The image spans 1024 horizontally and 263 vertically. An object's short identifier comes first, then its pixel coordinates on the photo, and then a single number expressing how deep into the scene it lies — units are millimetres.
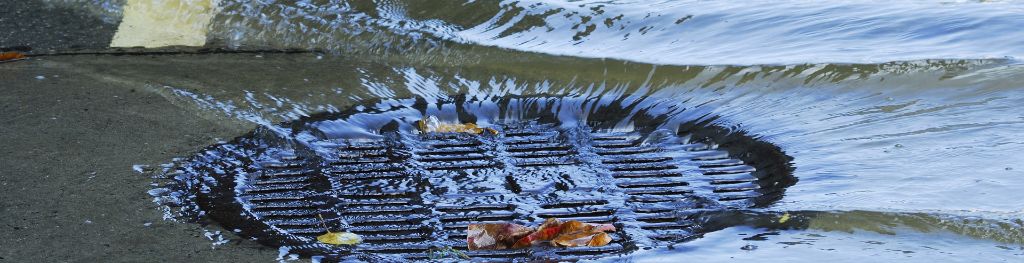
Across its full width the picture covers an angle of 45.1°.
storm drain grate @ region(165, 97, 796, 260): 3129
